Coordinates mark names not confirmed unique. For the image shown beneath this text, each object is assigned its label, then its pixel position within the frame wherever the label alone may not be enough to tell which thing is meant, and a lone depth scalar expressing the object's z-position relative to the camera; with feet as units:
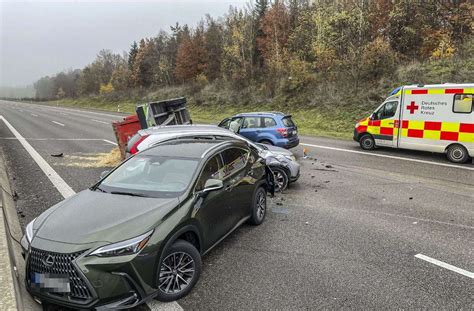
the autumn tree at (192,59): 159.33
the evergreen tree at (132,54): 215.92
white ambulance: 38.63
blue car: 40.83
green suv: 11.37
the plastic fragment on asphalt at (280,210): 23.41
